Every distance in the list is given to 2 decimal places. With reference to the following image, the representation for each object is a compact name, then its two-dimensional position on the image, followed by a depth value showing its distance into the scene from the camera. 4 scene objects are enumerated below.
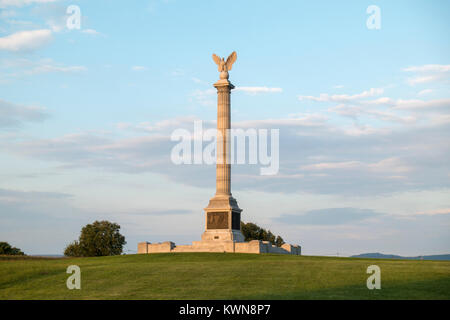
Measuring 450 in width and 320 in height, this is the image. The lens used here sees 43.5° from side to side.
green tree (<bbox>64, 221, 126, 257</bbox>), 73.69
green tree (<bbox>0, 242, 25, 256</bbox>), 73.50
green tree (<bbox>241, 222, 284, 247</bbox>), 83.00
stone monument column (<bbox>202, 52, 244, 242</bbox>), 55.66
